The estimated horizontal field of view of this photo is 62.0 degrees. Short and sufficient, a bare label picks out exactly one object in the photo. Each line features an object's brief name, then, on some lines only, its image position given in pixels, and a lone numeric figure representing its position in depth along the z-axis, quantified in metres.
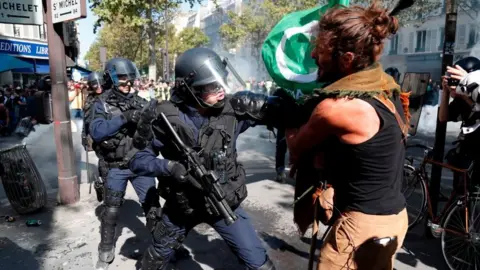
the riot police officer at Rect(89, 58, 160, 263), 3.32
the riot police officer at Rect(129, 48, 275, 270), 2.38
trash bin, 4.54
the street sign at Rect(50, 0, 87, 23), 4.32
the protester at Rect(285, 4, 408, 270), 1.54
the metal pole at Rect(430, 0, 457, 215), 3.56
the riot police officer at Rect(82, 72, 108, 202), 3.71
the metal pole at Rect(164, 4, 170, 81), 27.77
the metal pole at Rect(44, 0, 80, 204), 4.73
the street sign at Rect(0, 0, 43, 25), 4.49
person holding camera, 2.79
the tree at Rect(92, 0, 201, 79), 17.09
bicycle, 3.05
